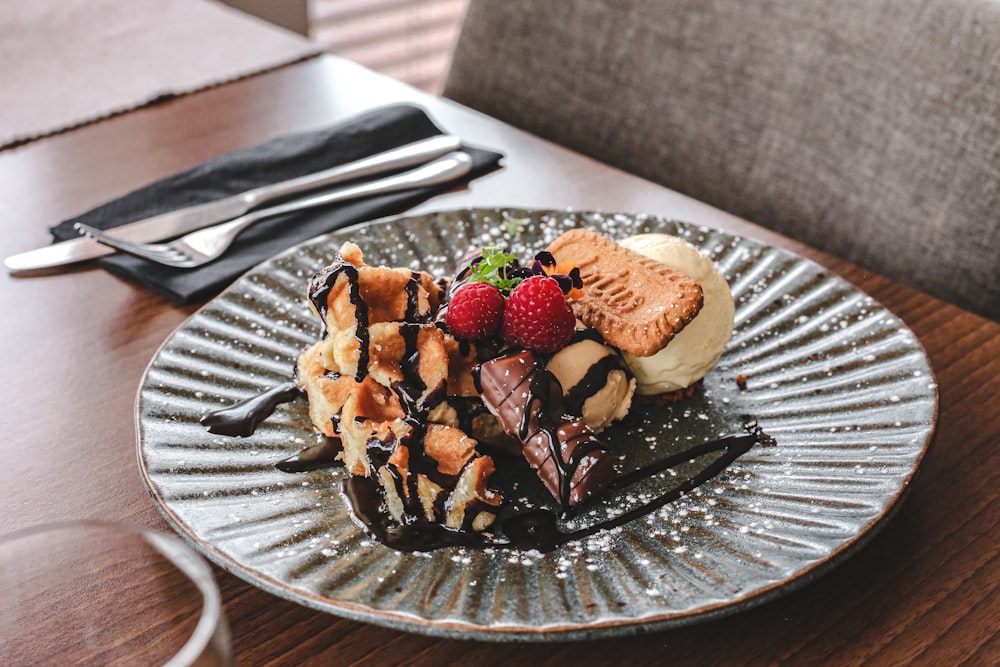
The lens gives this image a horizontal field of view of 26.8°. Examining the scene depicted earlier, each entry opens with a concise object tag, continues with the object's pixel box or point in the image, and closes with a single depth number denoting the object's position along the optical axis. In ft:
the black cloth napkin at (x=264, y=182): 2.90
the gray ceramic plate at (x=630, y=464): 2.32
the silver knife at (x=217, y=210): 2.92
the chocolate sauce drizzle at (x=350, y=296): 2.54
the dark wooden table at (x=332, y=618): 2.36
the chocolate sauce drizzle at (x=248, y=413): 2.56
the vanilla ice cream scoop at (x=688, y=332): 2.65
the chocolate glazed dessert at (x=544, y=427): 2.47
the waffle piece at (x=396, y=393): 2.45
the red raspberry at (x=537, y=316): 2.54
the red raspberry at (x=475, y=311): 2.56
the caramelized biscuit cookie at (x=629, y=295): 2.58
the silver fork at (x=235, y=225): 2.91
